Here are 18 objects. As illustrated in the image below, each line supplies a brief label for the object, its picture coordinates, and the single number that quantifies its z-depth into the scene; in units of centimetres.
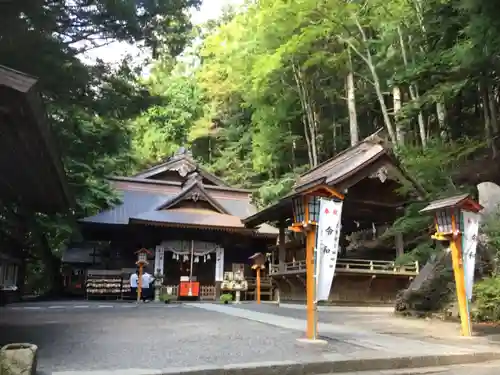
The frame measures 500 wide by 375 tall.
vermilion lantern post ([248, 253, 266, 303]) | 1788
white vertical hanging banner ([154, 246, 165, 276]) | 2053
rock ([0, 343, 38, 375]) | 373
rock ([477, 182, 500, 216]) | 1079
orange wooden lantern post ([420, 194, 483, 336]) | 765
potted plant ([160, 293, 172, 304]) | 1764
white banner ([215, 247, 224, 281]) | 2141
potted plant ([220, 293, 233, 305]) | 1794
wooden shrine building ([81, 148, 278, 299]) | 2039
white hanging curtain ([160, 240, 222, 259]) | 2072
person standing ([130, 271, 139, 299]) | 1877
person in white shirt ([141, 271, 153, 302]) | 1820
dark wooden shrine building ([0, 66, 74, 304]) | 398
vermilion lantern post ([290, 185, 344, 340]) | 702
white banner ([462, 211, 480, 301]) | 781
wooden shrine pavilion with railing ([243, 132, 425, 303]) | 1445
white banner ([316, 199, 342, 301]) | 709
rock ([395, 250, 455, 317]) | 1062
